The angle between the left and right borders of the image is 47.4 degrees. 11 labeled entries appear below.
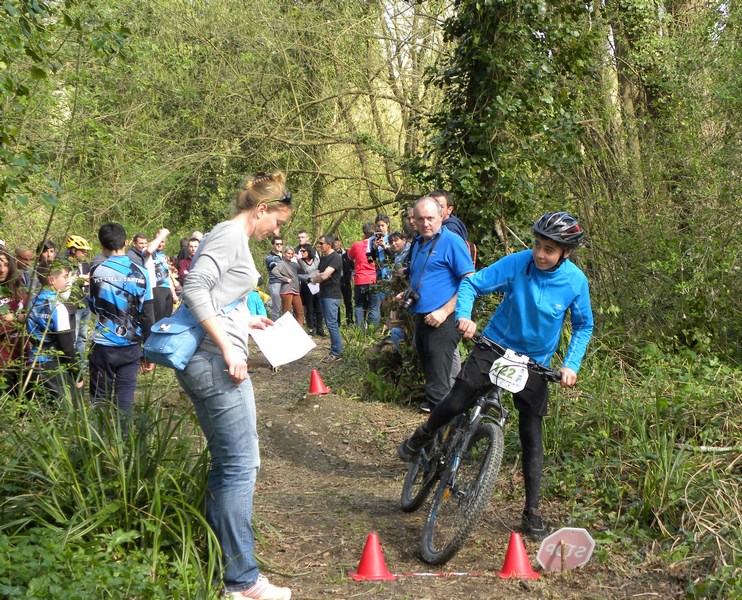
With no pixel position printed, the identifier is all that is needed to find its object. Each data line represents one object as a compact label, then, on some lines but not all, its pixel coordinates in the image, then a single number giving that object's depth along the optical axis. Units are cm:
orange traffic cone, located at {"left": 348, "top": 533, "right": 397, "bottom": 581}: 458
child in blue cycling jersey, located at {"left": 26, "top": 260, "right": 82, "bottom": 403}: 662
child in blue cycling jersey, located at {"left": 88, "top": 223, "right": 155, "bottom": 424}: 679
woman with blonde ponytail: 380
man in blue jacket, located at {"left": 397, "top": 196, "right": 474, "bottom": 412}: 623
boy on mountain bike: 504
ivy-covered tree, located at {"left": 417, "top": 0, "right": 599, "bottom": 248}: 925
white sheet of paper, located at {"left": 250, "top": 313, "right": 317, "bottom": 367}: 466
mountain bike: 460
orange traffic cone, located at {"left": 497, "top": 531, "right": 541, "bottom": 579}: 466
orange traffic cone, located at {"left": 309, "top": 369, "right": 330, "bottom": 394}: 978
